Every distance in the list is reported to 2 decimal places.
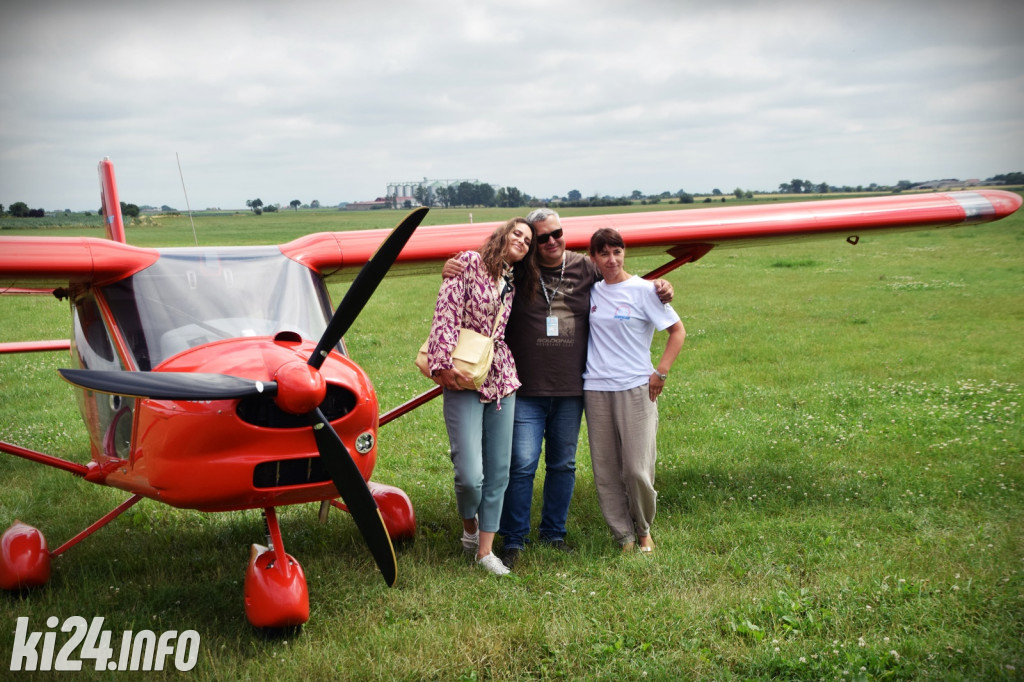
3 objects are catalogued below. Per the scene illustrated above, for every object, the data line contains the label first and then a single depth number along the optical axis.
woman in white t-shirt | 4.82
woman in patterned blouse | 4.52
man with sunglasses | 4.82
